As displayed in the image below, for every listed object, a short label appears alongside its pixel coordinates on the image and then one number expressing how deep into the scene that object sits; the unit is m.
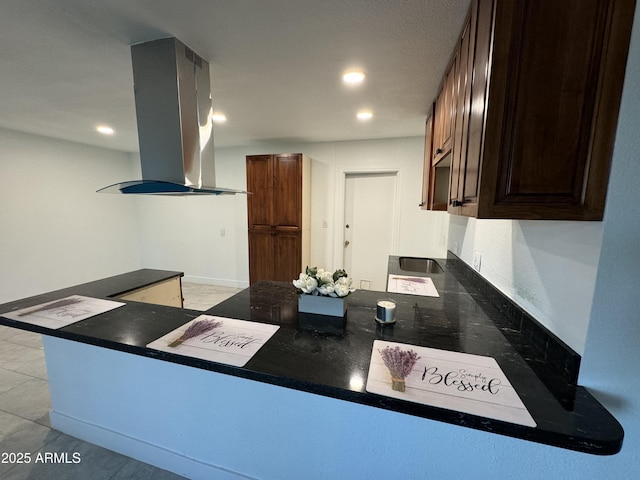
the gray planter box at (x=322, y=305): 1.29
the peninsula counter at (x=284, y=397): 0.80
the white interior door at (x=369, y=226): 3.79
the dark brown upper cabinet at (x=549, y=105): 0.72
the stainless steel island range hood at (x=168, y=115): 1.44
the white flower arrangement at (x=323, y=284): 1.30
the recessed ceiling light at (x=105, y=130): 3.17
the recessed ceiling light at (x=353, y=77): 1.77
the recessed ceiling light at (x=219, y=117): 2.62
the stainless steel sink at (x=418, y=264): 2.71
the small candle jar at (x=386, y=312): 1.23
